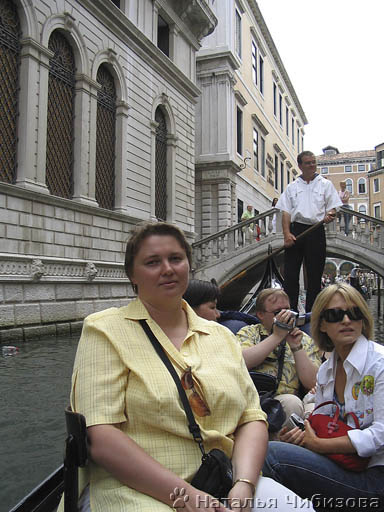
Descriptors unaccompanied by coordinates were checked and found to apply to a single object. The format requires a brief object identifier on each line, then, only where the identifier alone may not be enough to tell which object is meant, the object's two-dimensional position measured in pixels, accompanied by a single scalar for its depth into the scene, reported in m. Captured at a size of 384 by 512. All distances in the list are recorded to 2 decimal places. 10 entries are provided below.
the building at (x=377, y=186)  38.59
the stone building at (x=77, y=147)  6.65
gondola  1.05
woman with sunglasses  1.32
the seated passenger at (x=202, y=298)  2.30
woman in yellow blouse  1.02
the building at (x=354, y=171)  45.81
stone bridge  10.12
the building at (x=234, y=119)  15.03
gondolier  3.43
